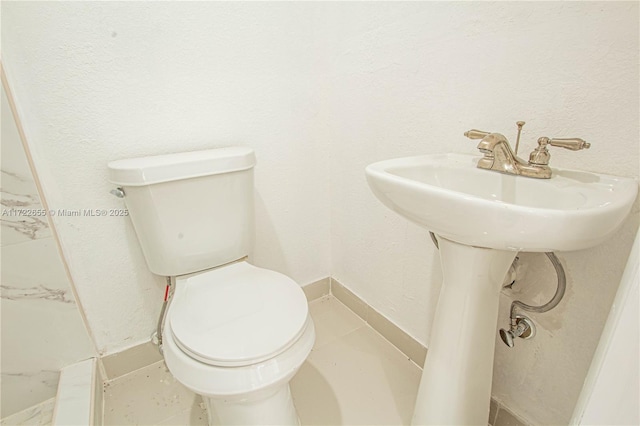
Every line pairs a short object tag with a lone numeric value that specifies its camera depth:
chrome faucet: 0.60
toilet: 0.68
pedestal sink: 0.47
